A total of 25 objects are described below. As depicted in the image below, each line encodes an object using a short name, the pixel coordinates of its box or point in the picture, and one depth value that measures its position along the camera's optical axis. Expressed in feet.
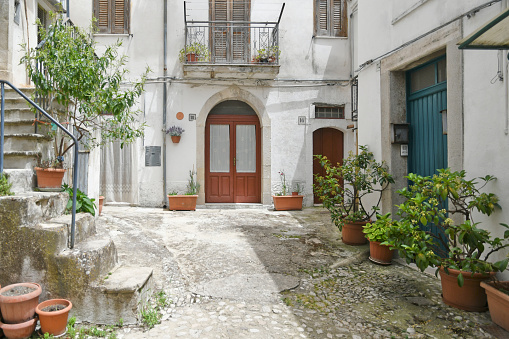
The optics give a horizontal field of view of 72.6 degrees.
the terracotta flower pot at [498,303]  9.18
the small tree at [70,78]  14.01
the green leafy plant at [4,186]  10.22
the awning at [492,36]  8.36
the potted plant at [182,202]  28.68
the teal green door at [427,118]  14.33
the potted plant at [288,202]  29.68
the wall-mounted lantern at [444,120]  13.70
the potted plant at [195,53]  29.66
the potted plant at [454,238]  10.15
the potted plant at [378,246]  14.11
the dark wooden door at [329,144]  32.50
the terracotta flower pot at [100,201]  24.13
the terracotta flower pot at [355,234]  17.62
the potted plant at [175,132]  29.84
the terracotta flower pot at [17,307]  8.70
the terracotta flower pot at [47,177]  12.55
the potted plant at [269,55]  30.07
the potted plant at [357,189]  16.95
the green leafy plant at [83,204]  12.67
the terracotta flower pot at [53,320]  8.84
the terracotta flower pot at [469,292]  10.43
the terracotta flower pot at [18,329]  8.66
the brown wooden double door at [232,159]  32.04
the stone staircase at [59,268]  9.71
